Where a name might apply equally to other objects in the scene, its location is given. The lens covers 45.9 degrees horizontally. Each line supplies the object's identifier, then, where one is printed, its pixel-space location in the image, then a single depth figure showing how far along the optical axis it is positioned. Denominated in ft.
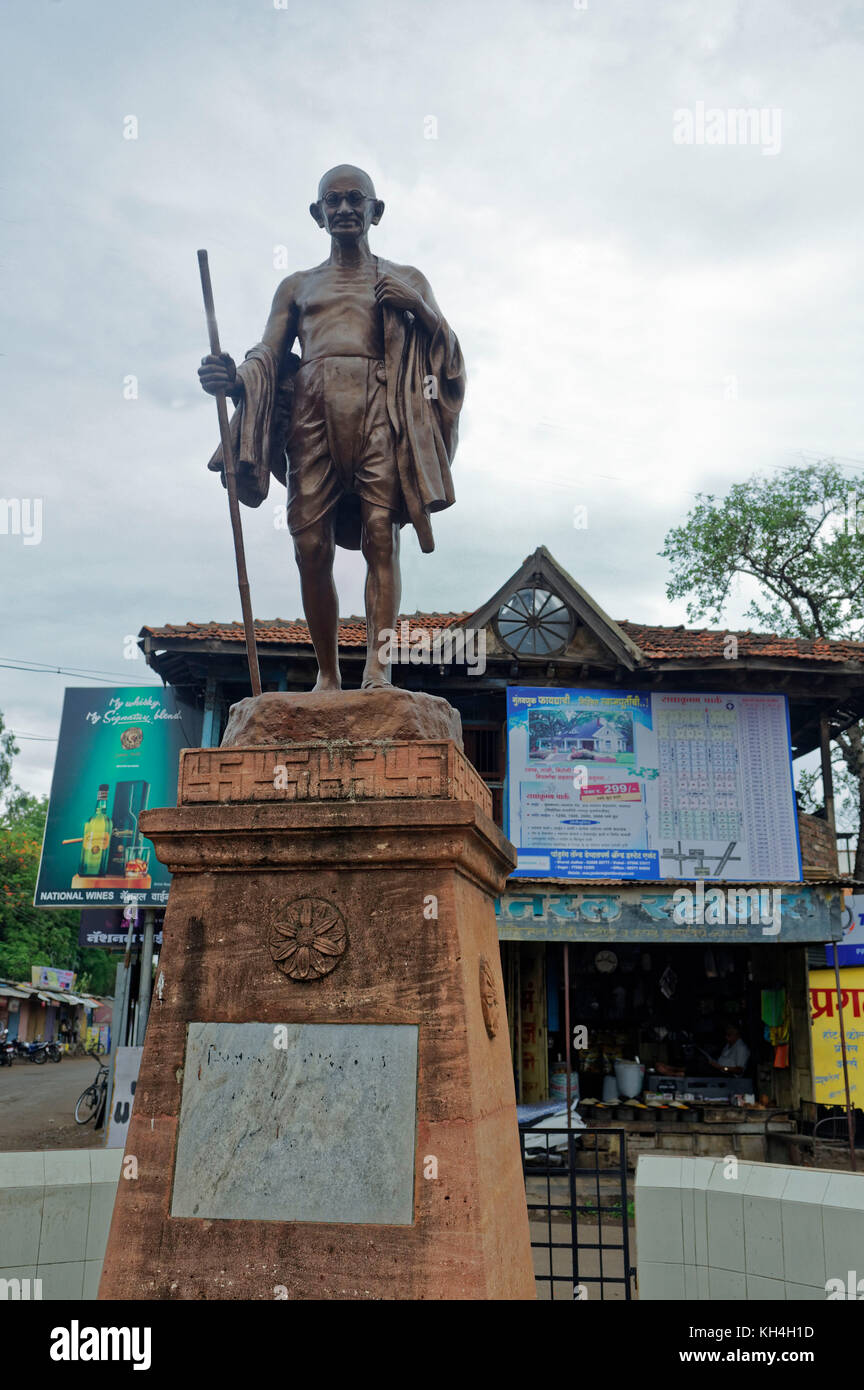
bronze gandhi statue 14.11
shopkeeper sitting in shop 45.93
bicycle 55.26
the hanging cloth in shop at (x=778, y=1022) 44.70
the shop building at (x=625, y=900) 41.34
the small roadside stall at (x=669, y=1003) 41.24
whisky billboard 45.19
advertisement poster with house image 42.80
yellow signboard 44.60
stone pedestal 10.11
